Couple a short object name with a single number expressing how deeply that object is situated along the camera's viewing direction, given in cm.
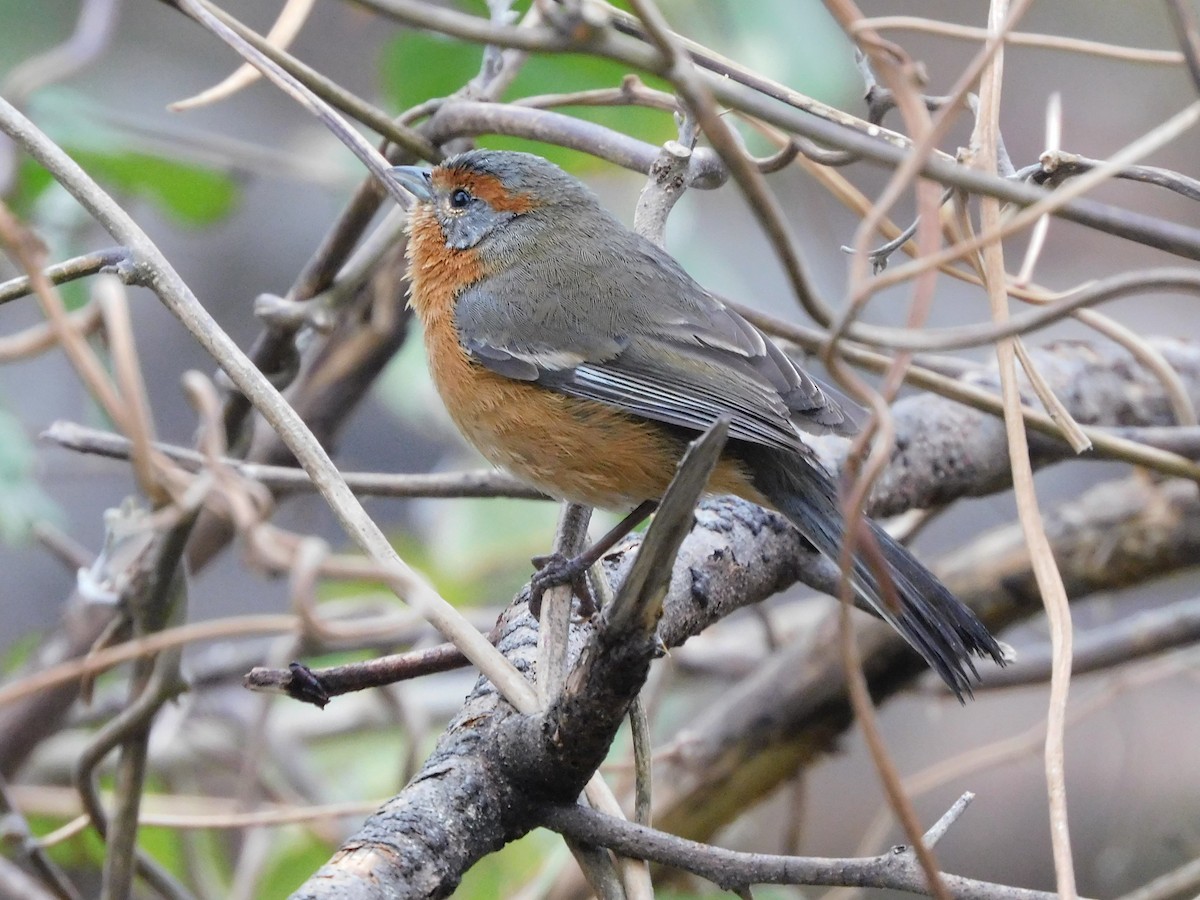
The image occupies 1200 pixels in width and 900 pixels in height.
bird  464
